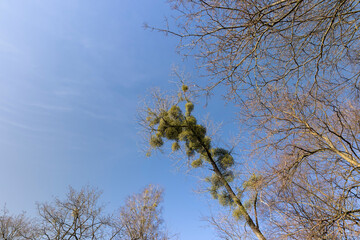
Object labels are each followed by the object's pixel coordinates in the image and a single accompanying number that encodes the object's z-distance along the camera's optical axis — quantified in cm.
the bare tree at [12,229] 1008
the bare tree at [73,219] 873
